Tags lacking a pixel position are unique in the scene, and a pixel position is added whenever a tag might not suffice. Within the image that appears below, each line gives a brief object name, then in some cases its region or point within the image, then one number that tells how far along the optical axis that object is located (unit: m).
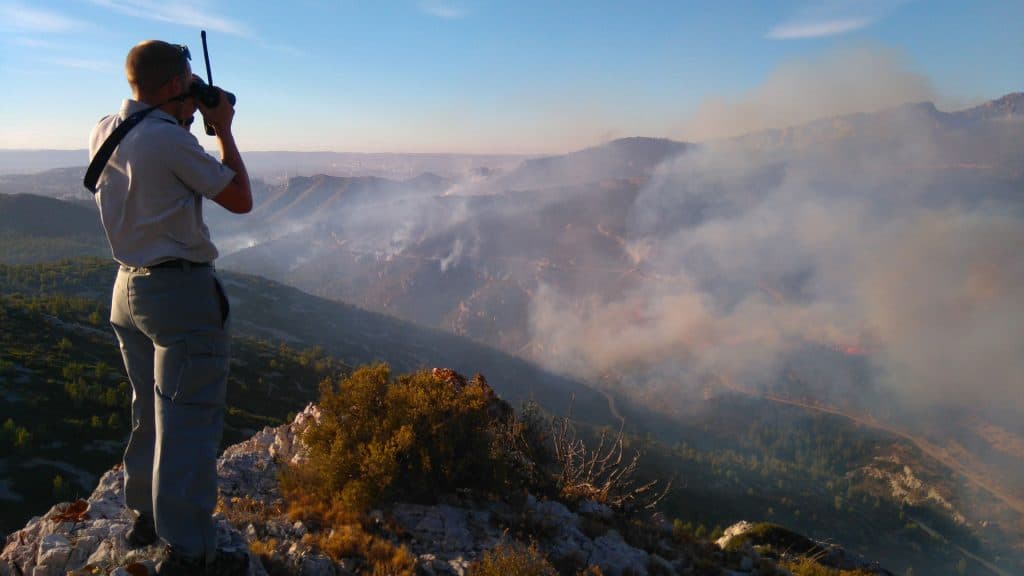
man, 3.11
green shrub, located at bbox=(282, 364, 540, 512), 6.39
